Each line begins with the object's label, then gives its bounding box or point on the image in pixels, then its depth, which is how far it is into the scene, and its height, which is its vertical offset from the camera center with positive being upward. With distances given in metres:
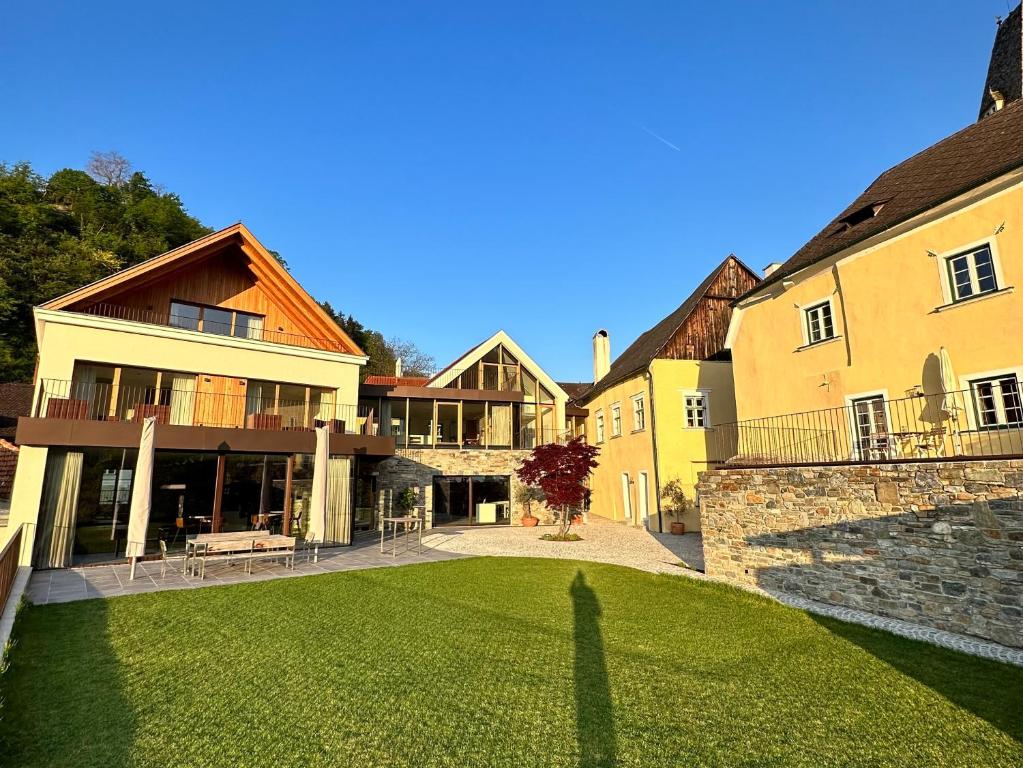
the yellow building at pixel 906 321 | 9.33 +3.32
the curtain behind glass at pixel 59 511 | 11.13 -0.66
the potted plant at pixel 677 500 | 18.39 -0.95
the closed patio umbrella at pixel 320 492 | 11.47 -0.34
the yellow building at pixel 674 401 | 19.08 +2.90
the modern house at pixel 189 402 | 11.59 +2.17
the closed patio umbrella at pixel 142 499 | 9.41 -0.36
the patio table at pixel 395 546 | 13.25 -1.93
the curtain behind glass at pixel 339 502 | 15.17 -0.74
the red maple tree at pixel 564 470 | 17.17 +0.18
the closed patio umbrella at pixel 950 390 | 9.39 +1.47
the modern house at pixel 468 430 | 20.75 +2.04
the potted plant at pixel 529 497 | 22.02 -0.94
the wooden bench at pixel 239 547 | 10.16 -1.41
